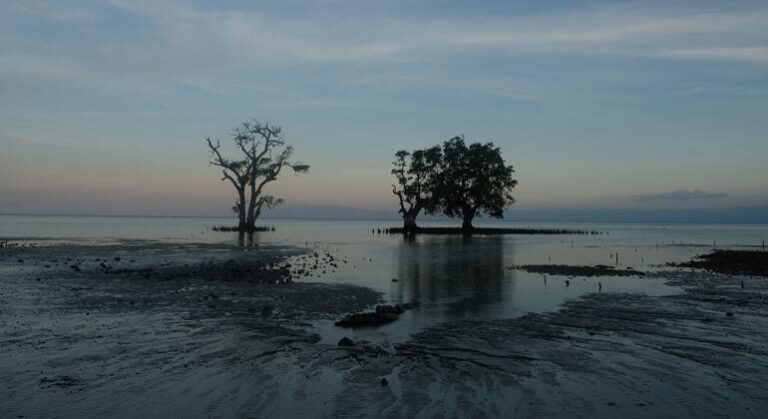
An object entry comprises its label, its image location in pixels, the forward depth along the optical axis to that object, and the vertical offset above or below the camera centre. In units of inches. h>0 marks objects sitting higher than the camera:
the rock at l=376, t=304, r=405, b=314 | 638.1 -91.4
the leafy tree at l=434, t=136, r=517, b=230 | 3479.3 +260.3
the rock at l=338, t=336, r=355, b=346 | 492.1 -96.5
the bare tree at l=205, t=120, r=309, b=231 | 2987.2 +298.3
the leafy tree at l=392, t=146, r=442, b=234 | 3533.5 +268.9
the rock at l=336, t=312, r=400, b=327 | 580.6 -93.9
